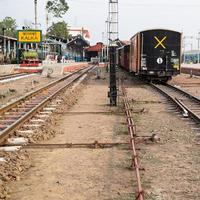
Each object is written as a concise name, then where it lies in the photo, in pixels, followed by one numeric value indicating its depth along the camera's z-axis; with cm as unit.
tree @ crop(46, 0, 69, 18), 9588
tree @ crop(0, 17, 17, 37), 14275
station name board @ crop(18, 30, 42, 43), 5672
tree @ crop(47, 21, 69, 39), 10699
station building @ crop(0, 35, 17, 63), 5884
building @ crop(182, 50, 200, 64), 13919
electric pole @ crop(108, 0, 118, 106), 1529
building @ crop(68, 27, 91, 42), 18102
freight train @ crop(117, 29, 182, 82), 2577
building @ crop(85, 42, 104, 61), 10834
